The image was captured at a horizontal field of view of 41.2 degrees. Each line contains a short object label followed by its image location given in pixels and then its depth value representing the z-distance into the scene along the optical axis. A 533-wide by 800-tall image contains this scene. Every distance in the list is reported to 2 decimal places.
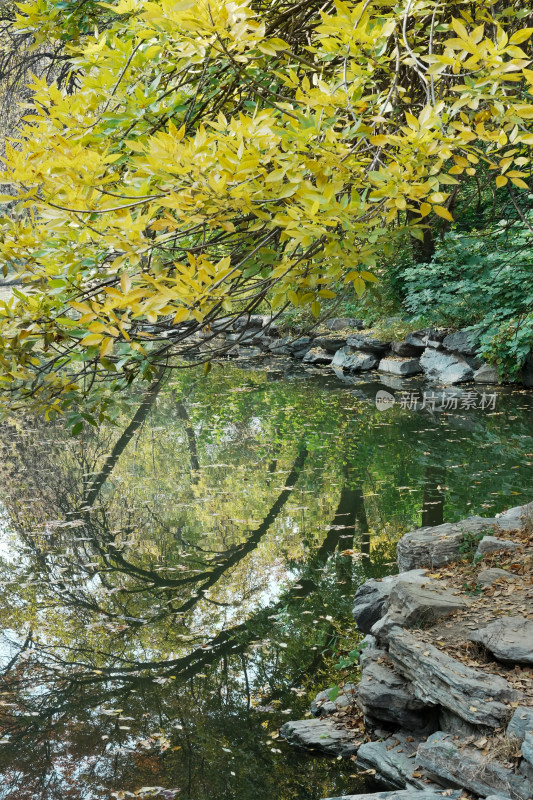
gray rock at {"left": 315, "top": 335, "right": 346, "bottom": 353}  16.70
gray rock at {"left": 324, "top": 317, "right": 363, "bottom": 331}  16.88
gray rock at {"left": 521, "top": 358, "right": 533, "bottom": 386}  12.02
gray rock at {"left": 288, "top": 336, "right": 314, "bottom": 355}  17.80
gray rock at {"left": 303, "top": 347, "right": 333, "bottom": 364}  16.94
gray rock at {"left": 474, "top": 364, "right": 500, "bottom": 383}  12.62
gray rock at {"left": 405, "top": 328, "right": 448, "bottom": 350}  13.82
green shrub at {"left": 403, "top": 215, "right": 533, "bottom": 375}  11.19
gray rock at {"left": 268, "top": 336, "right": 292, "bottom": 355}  18.38
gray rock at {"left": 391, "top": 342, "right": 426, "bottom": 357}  14.59
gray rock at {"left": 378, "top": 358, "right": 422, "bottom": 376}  14.34
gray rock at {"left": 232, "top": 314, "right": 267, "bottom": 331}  18.91
